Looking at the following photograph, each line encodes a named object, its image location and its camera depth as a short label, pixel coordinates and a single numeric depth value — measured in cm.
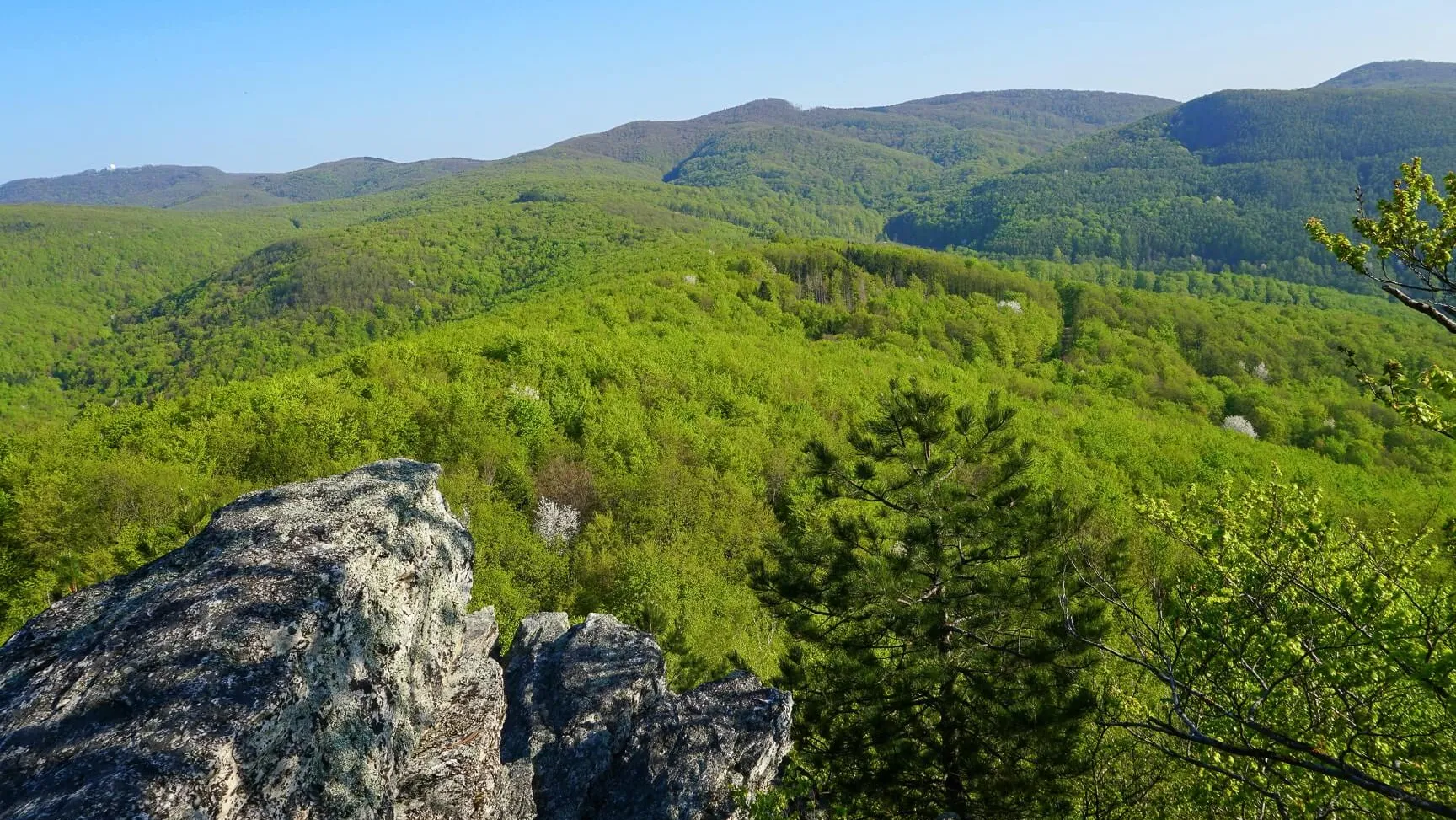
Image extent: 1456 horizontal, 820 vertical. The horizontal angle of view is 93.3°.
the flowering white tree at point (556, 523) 3559
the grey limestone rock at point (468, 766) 984
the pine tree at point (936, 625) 1320
